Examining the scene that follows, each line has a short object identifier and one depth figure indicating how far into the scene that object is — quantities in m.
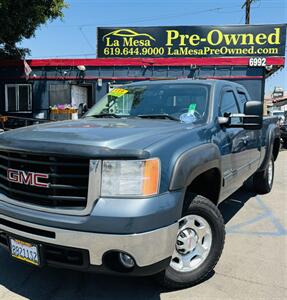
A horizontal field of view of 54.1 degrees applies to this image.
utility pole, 18.06
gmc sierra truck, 1.94
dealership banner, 13.49
